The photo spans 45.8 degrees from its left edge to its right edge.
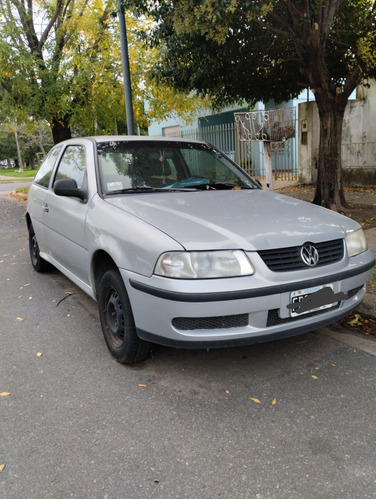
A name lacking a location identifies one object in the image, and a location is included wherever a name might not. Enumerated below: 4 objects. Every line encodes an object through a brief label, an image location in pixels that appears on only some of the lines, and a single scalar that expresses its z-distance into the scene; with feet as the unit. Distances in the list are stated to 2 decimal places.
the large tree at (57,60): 36.76
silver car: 8.92
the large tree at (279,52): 20.66
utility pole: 27.46
